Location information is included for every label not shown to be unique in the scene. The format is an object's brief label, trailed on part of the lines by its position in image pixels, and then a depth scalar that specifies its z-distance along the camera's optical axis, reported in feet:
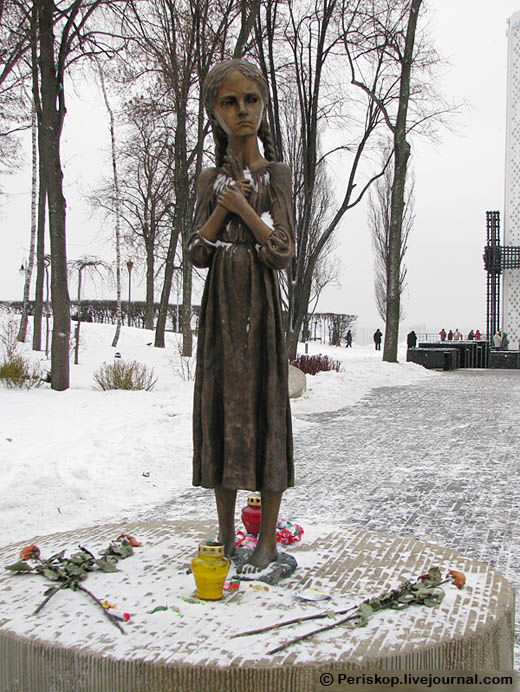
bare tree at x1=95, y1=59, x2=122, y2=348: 73.05
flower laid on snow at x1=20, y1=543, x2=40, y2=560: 11.56
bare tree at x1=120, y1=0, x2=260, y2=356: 47.78
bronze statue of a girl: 10.59
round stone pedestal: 7.97
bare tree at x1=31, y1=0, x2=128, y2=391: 40.81
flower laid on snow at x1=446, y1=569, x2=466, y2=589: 10.29
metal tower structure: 94.63
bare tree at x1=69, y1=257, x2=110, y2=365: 68.13
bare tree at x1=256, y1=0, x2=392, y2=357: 50.11
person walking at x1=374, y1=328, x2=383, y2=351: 130.93
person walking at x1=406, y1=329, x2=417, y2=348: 107.31
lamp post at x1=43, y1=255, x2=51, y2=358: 64.02
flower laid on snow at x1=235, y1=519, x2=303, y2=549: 12.18
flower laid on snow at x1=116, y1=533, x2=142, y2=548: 12.29
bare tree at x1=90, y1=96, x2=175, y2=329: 77.72
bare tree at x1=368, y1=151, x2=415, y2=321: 118.62
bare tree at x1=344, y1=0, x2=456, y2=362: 62.08
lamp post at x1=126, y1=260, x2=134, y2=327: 92.76
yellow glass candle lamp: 9.68
